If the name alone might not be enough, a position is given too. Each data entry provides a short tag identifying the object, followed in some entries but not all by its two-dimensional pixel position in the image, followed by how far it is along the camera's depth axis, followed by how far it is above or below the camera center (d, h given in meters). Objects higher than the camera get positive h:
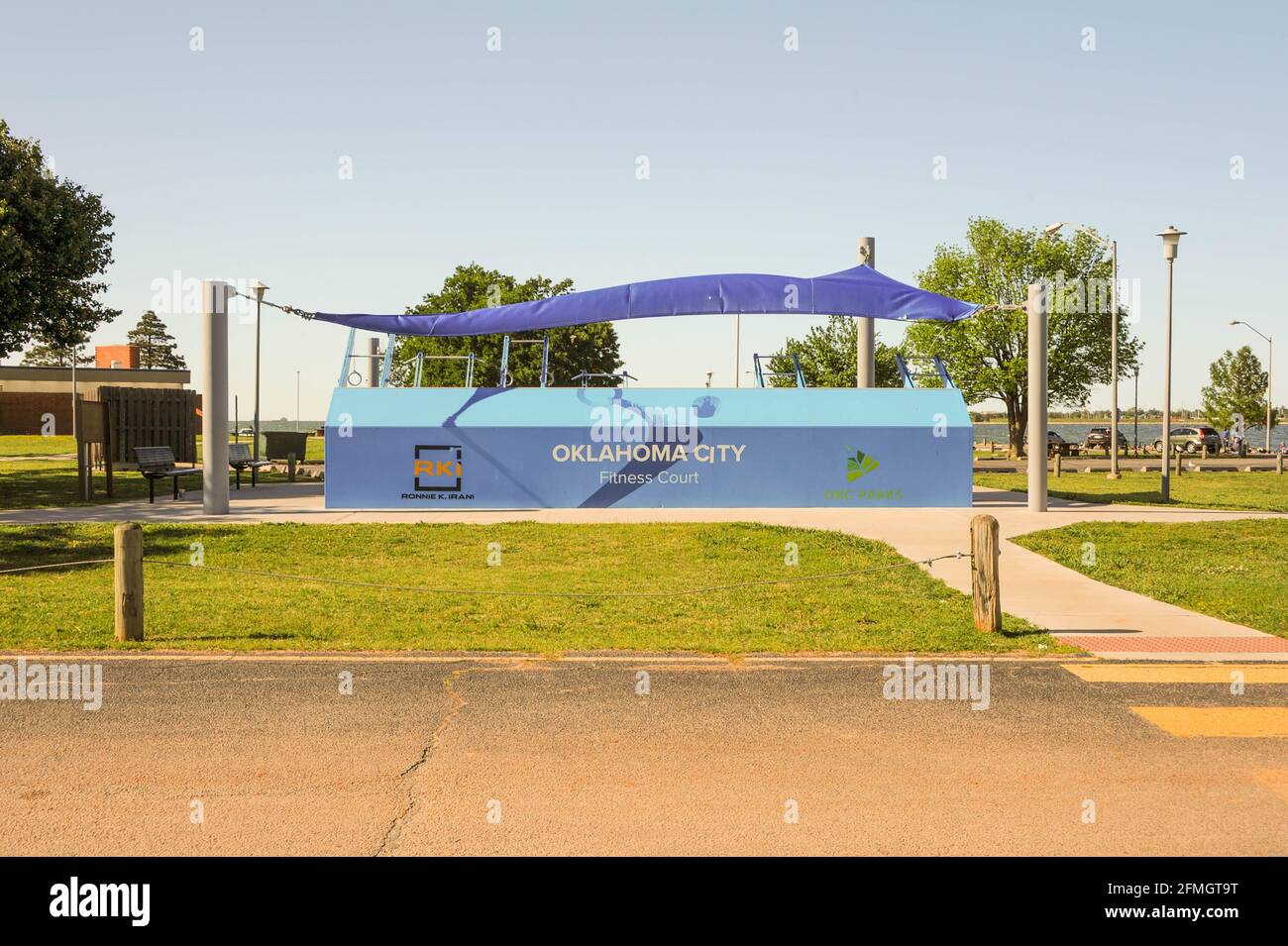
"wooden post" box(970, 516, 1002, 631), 10.27 -1.52
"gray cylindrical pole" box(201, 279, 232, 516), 20.64 +0.68
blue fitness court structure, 23.12 -0.21
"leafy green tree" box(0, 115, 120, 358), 28.14 +5.22
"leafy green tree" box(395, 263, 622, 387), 67.94 +6.11
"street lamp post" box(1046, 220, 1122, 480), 34.75 +1.43
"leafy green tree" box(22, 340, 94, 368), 125.96 +9.44
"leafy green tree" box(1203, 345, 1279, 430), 76.69 +3.15
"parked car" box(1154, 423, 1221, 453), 61.56 -0.34
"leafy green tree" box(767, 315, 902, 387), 60.62 +4.55
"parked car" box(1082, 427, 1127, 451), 67.06 -0.44
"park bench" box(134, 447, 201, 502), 24.27 -0.80
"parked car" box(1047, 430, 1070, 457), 55.64 -0.68
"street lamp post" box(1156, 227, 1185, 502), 26.14 +4.81
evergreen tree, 139.38 +12.25
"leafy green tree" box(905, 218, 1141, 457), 55.09 +6.23
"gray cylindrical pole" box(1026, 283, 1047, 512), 22.02 +0.78
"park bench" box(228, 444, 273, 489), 27.89 -0.79
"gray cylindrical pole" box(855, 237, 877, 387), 28.19 +2.50
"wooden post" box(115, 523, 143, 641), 9.84 -1.49
